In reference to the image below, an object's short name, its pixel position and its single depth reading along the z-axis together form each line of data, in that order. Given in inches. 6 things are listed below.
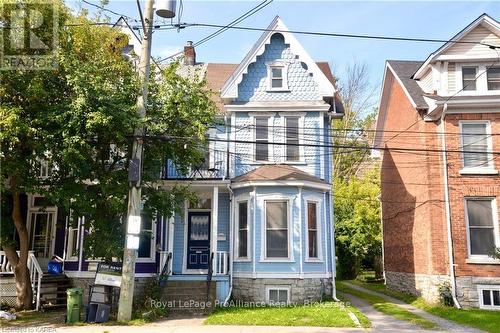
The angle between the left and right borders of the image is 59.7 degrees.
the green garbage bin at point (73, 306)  470.6
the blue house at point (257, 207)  618.2
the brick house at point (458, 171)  623.2
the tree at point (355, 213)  1051.9
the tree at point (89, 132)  456.8
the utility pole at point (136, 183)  458.6
